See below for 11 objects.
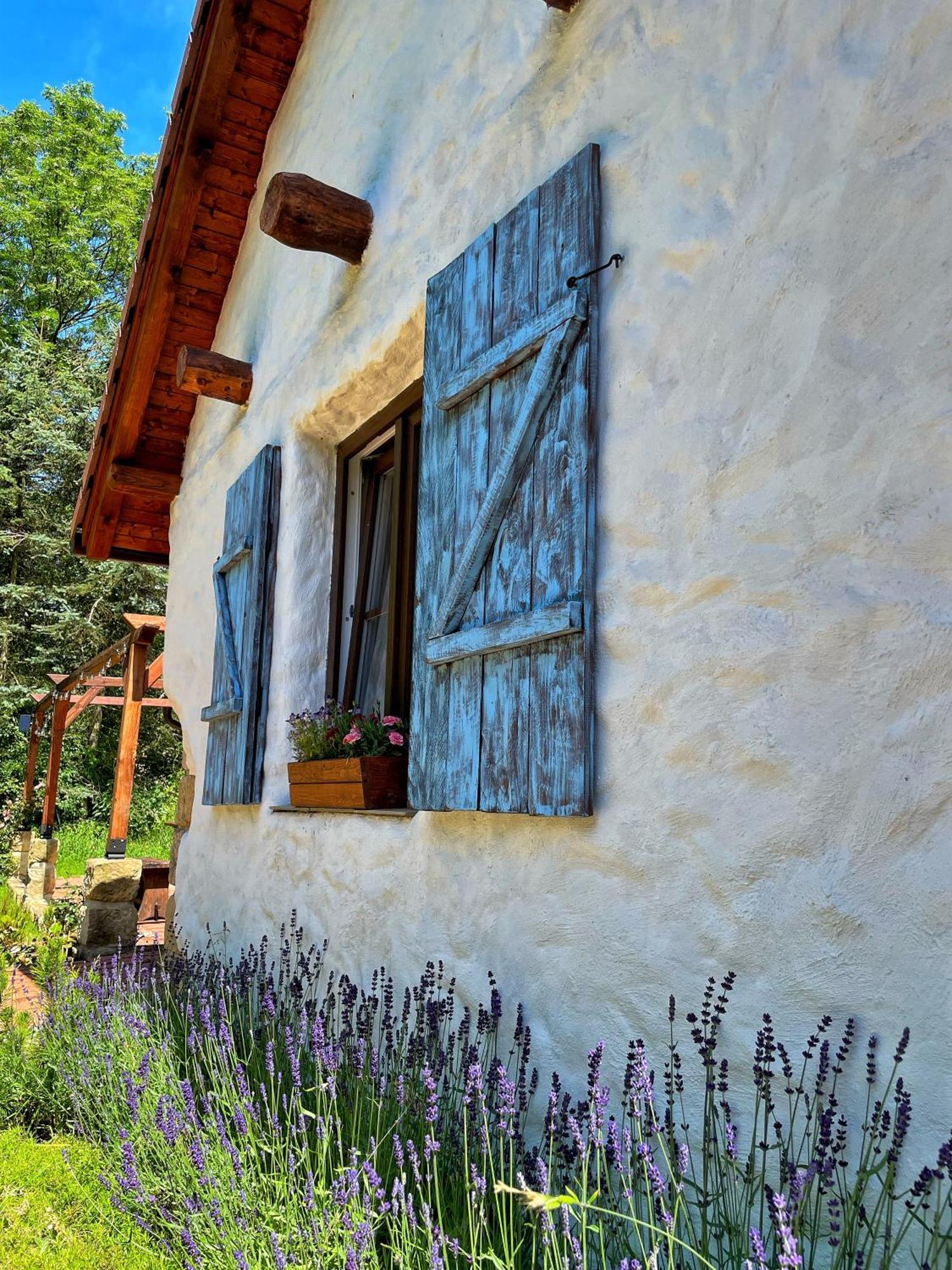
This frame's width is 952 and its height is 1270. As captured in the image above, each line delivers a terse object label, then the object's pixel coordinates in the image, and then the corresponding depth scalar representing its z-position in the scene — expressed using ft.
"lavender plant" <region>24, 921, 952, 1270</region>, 4.95
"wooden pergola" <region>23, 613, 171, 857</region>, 29.94
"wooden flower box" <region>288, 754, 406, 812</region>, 10.83
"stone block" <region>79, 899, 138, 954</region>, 23.26
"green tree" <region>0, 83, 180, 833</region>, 53.31
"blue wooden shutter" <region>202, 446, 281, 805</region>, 14.51
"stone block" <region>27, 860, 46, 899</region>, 38.24
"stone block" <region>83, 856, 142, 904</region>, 23.40
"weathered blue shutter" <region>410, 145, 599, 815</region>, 7.64
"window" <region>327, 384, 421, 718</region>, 12.18
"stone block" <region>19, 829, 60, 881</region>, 41.64
